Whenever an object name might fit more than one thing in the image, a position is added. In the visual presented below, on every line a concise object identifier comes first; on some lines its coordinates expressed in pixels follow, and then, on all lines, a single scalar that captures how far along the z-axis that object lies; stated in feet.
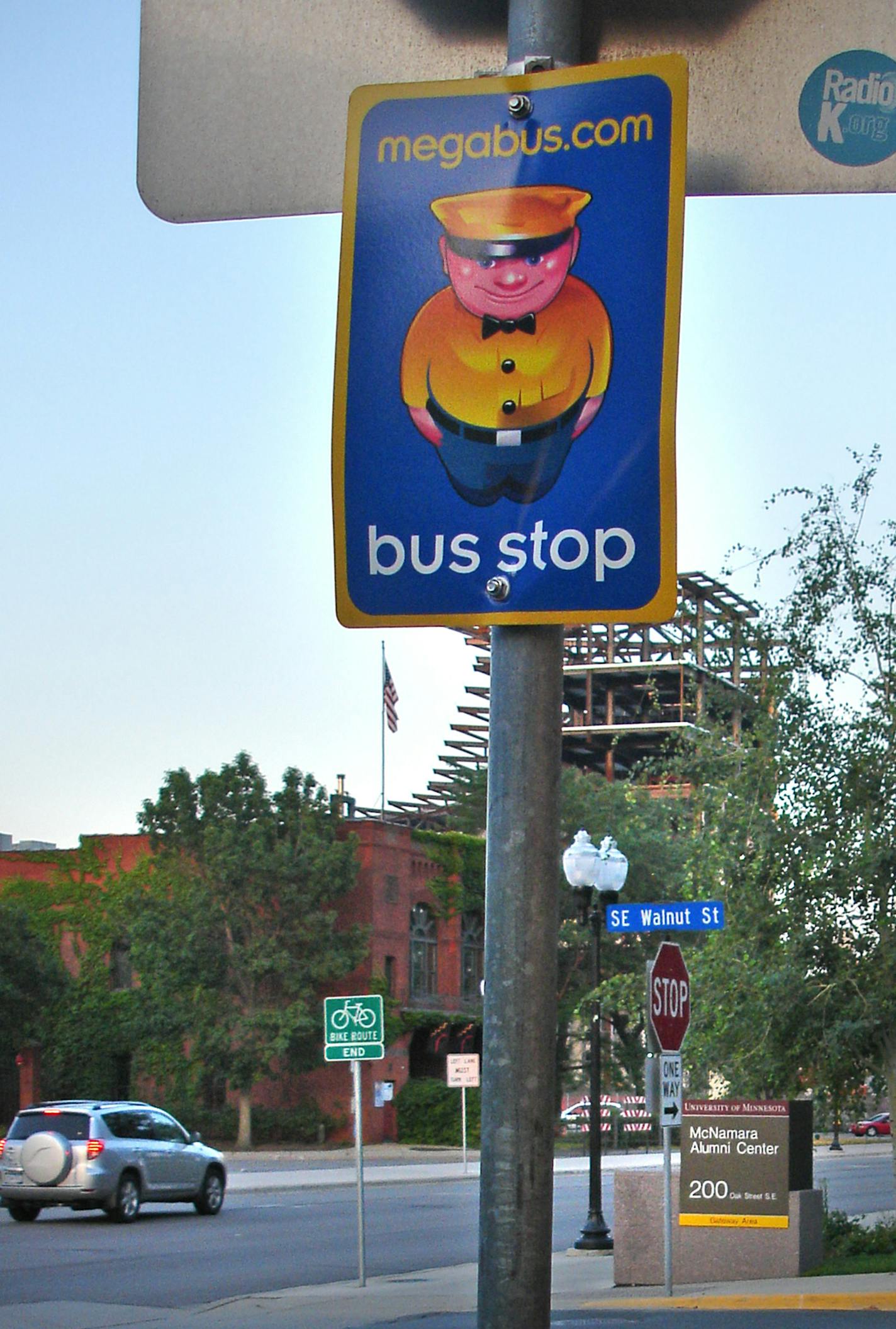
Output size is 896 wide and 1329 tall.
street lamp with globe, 65.43
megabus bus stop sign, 8.04
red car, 231.71
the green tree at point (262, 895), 166.91
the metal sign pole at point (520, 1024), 7.47
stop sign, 46.91
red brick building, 178.50
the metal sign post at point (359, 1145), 53.01
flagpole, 195.42
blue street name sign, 49.55
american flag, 181.47
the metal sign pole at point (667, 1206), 46.73
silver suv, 82.12
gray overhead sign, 8.77
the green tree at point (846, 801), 55.11
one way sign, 47.06
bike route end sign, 58.44
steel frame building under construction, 256.93
